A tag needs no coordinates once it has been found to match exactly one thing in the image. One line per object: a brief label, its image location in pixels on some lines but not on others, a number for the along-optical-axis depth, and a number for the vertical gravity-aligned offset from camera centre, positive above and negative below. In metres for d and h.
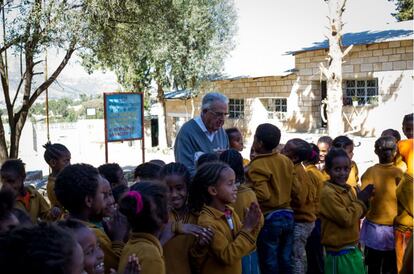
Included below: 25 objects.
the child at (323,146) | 5.43 -0.34
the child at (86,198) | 2.56 -0.42
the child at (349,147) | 4.95 -0.32
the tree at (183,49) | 11.10 +2.64
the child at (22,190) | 3.72 -0.54
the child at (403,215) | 3.78 -0.83
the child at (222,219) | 2.61 -0.58
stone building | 14.89 +1.05
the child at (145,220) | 2.19 -0.49
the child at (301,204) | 4.16 -0.77
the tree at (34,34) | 8.66 +1.64
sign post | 8.60 +0.09
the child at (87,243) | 1.93 -0.50
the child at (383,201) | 4.15 -0.75
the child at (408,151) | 4.15 -0.32
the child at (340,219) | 3.44 -0.74
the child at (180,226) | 2.62 -0.60
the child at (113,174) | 3.59 -0.40
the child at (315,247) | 4.63 -1.28
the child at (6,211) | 2.17 -0.41
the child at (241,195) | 3.16 -0.52
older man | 3.74 -0.08
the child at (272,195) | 3.72 -0.60
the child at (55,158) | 4.27 -0.33
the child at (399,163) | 4.48 -0.45
